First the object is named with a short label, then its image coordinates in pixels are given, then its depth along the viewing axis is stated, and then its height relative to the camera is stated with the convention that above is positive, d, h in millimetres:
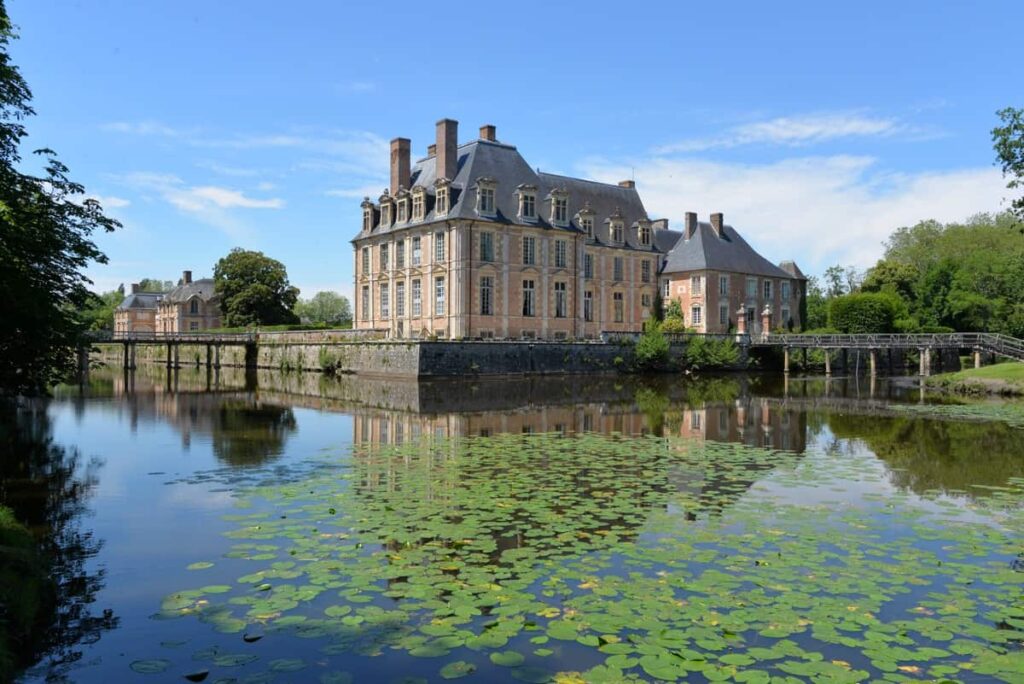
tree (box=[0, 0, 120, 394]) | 10891 +1376
